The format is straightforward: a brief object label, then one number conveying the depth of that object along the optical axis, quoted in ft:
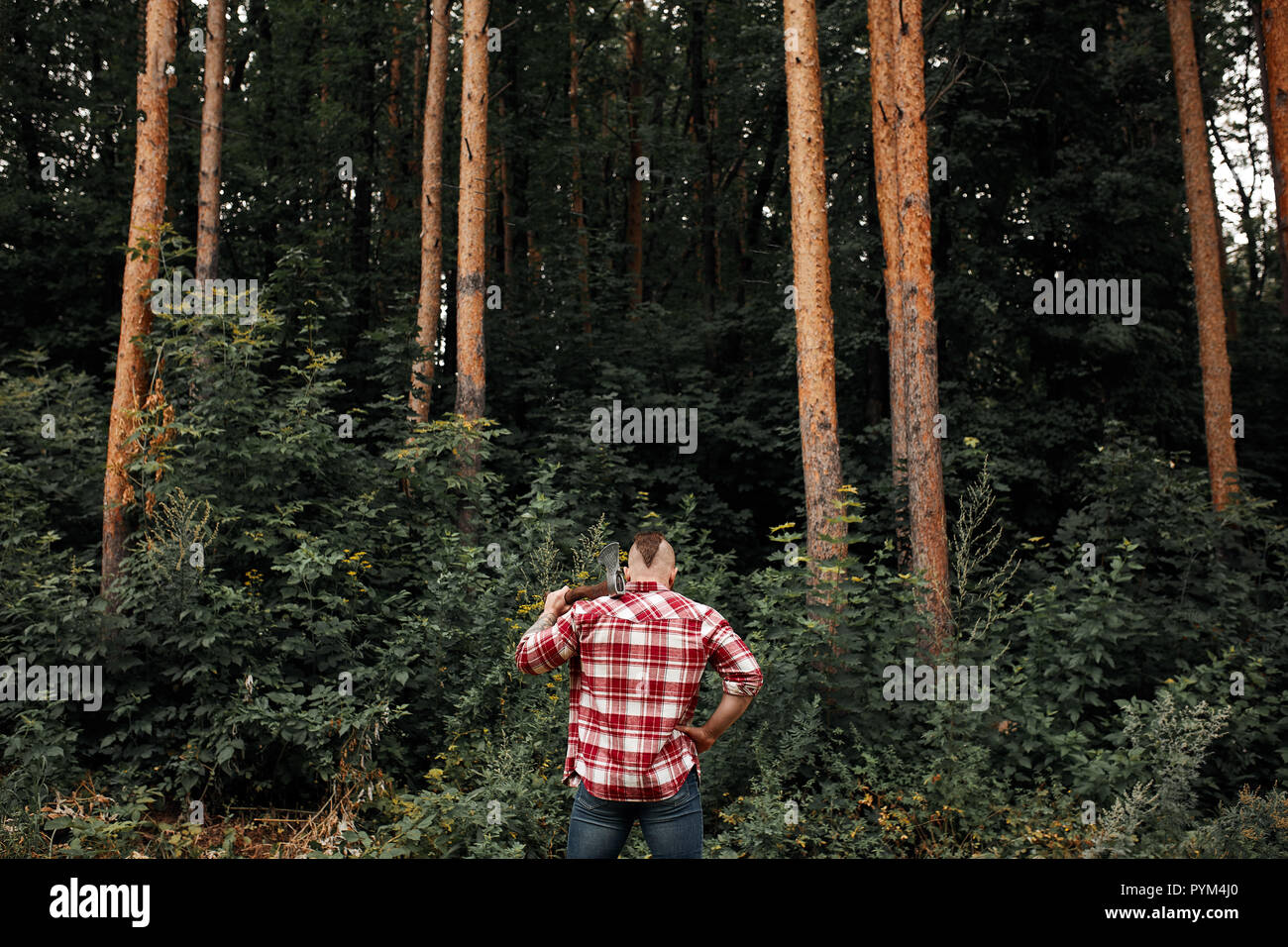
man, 10.64
